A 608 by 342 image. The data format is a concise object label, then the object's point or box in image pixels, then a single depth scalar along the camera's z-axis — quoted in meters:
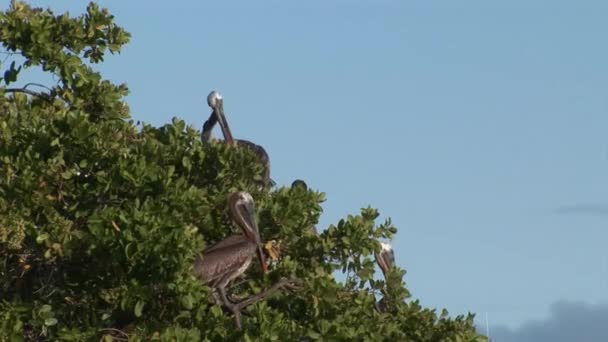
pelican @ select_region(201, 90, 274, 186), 29.44
